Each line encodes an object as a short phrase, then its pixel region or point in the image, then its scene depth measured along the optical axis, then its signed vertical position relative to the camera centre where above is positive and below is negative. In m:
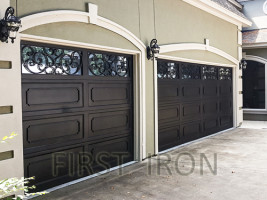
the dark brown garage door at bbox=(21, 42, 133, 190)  4.35 -0.29
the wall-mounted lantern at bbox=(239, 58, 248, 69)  11.01 +1.02
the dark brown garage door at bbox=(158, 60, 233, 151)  7.32 -0.24
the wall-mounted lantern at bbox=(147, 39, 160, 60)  6.31 +0.92
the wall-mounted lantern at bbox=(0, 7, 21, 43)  3.59 +0.83
